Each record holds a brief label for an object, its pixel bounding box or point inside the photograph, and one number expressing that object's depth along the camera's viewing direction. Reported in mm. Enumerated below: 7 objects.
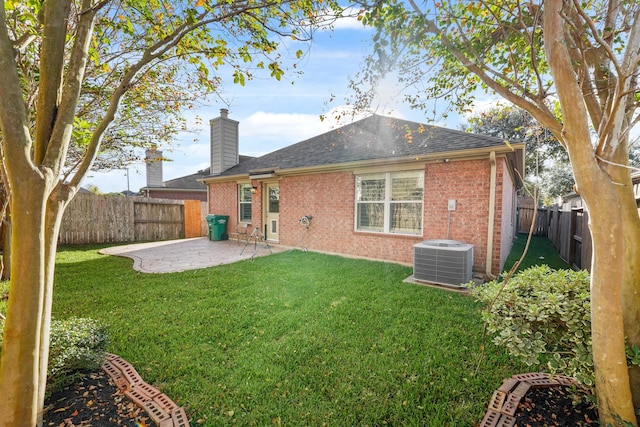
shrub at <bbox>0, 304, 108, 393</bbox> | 2184
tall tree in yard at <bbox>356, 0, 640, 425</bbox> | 1700
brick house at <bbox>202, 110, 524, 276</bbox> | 6070
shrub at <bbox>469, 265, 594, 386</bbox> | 2016
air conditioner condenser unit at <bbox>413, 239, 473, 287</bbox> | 5275
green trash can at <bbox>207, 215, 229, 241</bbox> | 12039
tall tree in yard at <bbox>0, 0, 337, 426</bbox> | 1556
